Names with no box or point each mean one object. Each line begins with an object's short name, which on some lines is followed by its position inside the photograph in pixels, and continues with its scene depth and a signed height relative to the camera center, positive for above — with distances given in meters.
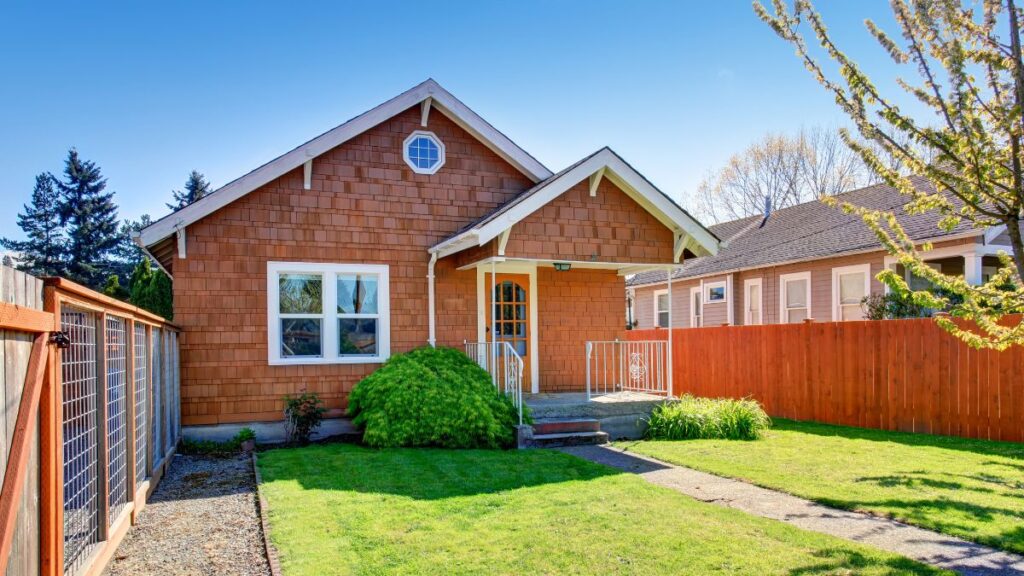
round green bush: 9.32 -1.25
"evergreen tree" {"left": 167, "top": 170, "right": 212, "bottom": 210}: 42.47 +7.95
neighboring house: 14.62 +1.06
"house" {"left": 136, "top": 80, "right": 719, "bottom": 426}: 10.30 +1.03
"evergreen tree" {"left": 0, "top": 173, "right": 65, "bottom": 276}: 40.16 +5.30
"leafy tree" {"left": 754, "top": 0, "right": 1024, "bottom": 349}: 4.69 +1.46
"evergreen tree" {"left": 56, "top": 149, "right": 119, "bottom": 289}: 40.78 +6.00
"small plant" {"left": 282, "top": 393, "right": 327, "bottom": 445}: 10.11 -1.42
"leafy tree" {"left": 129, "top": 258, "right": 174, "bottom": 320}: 19.64 +0.69
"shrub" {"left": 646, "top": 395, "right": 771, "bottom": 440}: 10.54 -1.66
